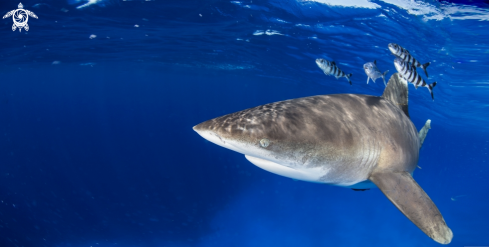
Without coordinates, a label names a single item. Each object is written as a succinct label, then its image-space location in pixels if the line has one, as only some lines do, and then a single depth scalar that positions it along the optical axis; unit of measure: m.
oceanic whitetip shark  2.35
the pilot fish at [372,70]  7.15
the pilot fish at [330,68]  7.14
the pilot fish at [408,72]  4.56
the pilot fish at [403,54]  5.43
